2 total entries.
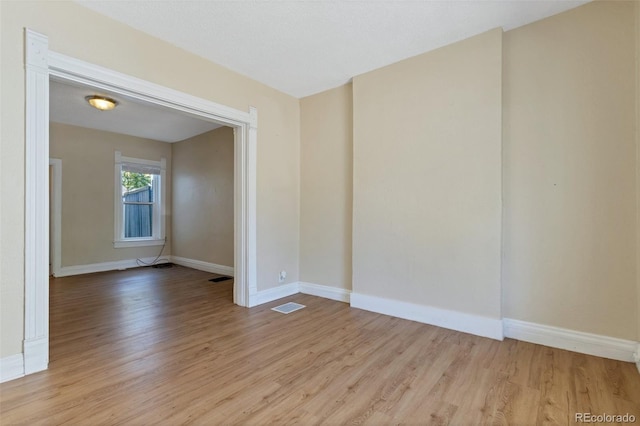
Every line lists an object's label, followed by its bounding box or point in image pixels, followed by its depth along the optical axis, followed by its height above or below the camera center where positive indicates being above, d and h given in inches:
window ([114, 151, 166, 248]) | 241.0 +9.3
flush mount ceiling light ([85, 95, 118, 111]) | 158.2 +59.8
